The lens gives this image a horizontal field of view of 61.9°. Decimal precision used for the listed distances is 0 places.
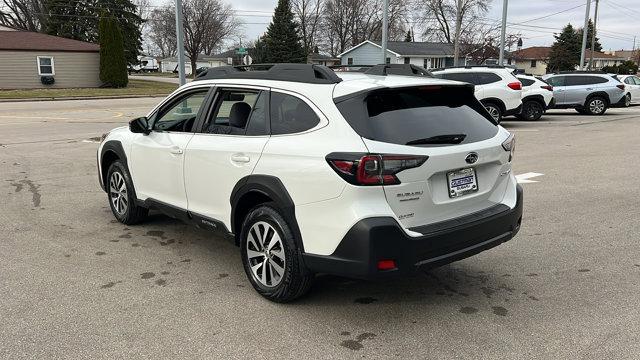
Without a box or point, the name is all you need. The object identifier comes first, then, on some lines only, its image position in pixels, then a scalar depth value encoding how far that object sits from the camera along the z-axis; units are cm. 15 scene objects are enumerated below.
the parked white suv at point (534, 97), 1805
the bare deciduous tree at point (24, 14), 6016
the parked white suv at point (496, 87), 1561
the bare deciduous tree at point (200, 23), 7919
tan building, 3575
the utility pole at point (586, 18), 3522
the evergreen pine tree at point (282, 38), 6244
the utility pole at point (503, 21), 2577
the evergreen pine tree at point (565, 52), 7581
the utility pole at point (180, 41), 1555
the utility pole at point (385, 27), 2192
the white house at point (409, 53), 6781
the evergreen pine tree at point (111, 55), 3766
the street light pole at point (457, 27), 4090
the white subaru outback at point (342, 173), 332
